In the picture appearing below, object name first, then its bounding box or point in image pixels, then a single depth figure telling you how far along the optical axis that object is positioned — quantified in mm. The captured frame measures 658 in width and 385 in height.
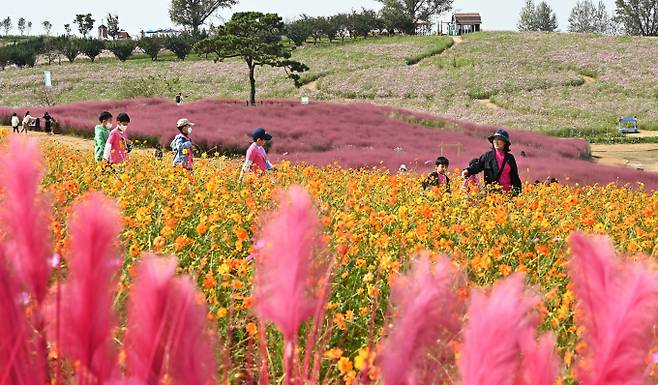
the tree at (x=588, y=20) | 118625
